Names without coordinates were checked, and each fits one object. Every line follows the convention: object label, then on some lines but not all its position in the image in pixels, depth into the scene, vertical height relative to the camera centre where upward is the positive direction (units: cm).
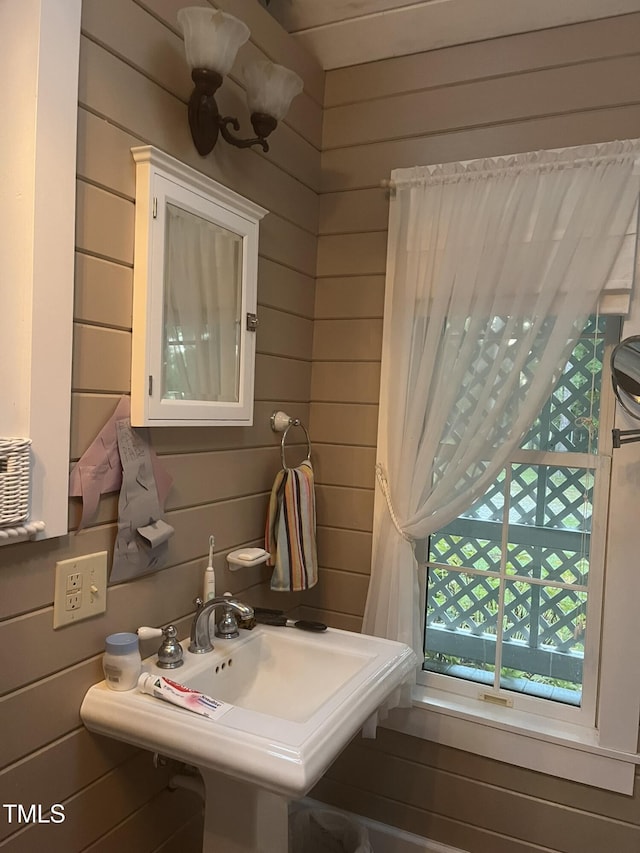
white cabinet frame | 126 +26
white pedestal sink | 105 -62
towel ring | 181 -6
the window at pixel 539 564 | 171 -45
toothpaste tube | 114 -57
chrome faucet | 141 -50
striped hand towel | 175 -37
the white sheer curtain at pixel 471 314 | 158 +26
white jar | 119 -52
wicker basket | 100 -15
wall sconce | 126 +72
